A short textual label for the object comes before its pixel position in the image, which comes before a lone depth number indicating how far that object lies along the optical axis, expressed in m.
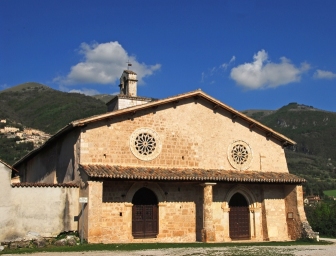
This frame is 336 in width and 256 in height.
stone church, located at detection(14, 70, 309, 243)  20.33
